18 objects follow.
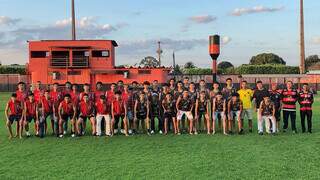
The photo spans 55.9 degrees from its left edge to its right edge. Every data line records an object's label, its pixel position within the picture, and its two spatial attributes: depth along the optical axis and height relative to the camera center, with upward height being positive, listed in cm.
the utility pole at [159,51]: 3481 +448
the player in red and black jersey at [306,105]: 898 -54
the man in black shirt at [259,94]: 888 -19
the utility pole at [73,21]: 2541 +596
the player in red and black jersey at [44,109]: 872 -51
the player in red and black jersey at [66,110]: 870 -54
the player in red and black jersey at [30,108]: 870 -47
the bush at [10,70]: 3423 +255
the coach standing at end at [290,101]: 900 -41
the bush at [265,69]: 3530 +224
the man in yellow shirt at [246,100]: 904 -36
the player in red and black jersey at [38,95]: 880 -9
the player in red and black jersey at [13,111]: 862 -54
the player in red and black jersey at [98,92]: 891 -4
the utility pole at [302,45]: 2918 +412
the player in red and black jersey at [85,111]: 873 -58
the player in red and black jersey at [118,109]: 876 -54
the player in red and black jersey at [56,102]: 878 -32
